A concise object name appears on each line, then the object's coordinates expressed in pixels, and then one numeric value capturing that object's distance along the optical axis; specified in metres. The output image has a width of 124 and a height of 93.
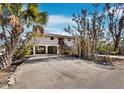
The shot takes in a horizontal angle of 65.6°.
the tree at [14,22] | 5.93
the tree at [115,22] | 9.45
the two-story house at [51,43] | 14.07
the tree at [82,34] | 8.16
